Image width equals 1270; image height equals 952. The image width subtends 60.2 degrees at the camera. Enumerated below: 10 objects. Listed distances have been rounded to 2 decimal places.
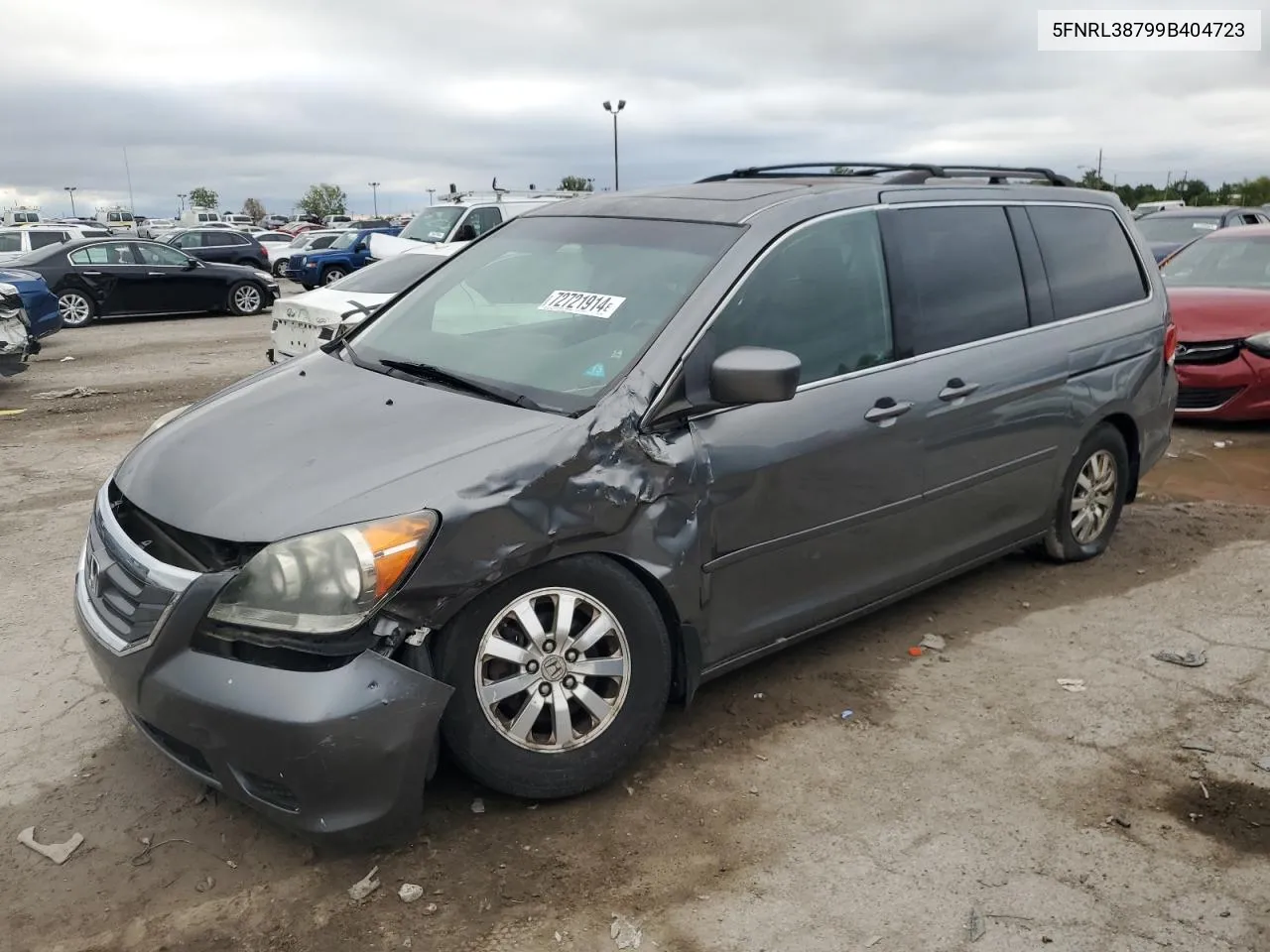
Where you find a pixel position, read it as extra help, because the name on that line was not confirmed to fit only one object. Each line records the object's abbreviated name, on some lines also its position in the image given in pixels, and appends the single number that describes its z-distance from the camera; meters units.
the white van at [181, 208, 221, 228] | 58.09
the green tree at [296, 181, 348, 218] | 125.12
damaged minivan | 2.78
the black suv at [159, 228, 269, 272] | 27.88
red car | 8.10
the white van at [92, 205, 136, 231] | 68.94
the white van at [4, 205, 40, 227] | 55.85
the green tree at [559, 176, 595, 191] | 56.30
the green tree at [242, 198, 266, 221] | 119.16
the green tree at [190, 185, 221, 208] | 132.88
